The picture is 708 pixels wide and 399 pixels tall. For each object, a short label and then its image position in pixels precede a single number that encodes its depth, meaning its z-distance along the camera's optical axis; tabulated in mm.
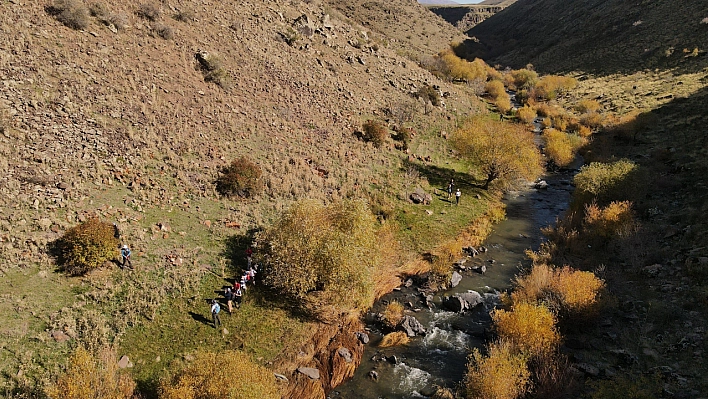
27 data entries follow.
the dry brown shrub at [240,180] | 30641
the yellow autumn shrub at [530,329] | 20031
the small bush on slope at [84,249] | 21062
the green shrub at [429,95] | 60844
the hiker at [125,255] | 22125
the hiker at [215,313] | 20797
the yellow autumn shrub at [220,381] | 15133
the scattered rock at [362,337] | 22906
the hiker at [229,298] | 21970
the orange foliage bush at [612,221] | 29406
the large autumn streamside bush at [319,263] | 23031
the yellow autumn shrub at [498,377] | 17531
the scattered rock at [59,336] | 18084
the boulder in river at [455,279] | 28344
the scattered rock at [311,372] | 19891
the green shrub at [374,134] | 44812
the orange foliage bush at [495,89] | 83856
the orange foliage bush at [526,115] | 69312
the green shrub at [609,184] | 34031
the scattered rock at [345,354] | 21219
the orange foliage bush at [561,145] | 51625
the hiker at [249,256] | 25136
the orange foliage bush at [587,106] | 67875
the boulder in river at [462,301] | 25797
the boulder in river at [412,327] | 23609
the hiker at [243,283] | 23391
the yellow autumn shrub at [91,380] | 14930
